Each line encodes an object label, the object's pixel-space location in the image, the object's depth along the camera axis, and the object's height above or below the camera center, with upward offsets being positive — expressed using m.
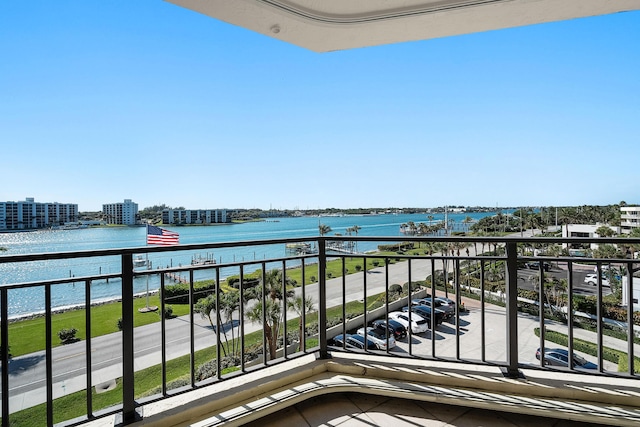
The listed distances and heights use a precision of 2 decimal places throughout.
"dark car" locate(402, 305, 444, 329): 18.64 -6.20
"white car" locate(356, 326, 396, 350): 16.50 -6.63
